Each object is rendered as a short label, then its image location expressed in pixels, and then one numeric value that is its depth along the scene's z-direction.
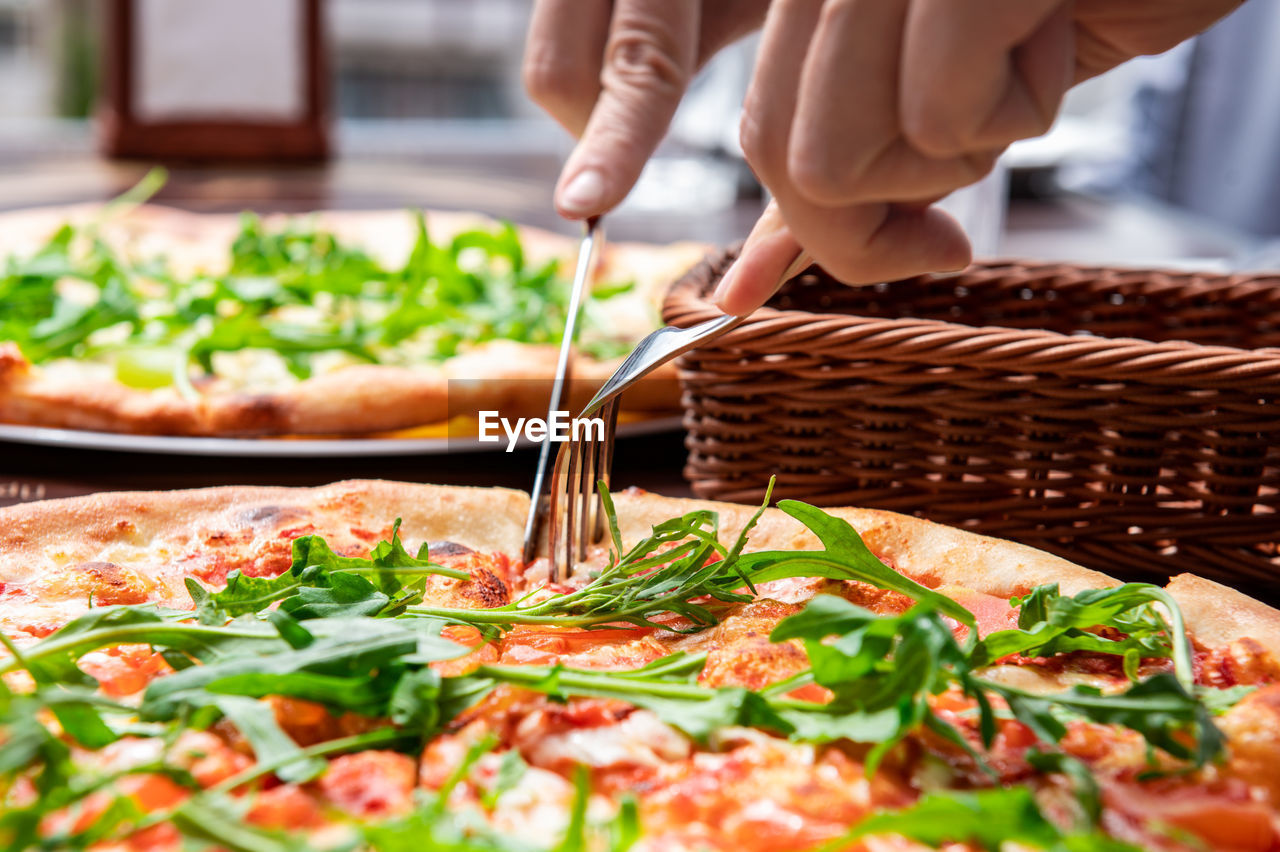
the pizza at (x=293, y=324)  0.75
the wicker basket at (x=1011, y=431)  0.59
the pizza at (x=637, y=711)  0.46
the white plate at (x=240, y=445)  0.69
